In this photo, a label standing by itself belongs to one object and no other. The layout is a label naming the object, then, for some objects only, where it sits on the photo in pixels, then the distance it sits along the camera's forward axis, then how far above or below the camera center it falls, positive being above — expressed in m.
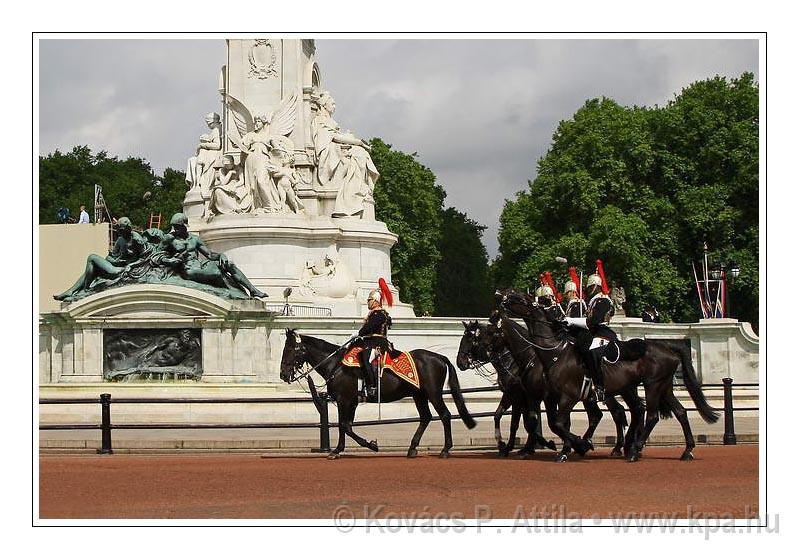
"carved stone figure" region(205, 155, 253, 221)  37.00 +2.23
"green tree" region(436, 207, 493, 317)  89.31 +0.53
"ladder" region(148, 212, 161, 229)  70.91 +2.94
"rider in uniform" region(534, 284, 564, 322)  21.52 -0.36
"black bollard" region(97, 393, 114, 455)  21.05 -2.15
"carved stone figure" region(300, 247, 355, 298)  35.78 +0.05
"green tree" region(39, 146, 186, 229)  79.06 +5.42
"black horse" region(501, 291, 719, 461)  19.05 -1.18
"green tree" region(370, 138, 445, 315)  66.88 +2.94
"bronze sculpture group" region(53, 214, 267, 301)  29.42 +0.25
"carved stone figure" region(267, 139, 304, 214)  37.06 +2.69
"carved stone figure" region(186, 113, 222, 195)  39.00 +3.25
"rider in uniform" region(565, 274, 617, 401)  19.03 -0.75
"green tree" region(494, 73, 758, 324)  53.91 +3.18
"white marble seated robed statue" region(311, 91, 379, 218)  38.25 +3.12
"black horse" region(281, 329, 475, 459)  20.00 -1.44
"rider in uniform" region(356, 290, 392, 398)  19.91 -0.83
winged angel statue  36.88 +3.05
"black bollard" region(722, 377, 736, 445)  22.73 -2.31
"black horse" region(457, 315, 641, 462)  19.33 -1.04
